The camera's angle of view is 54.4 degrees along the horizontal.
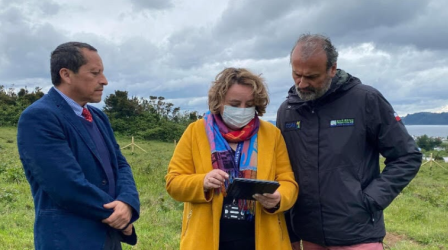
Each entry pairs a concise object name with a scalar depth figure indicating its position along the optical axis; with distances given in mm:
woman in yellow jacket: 2814
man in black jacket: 2807
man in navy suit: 2488
